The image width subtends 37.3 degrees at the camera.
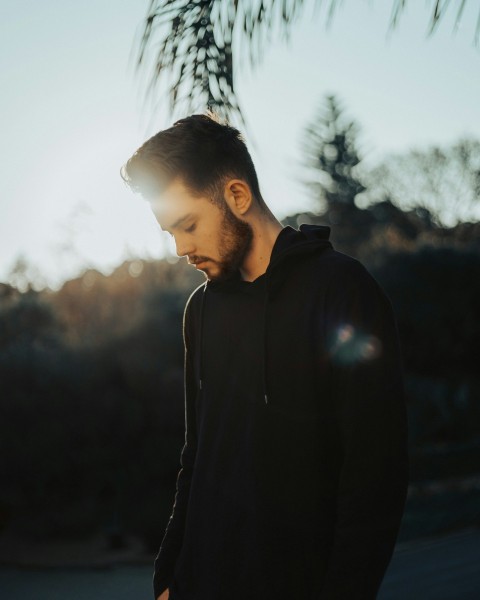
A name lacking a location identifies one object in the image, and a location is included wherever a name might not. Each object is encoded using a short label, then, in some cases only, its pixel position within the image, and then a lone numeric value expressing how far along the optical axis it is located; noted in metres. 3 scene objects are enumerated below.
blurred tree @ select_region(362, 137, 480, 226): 30.02
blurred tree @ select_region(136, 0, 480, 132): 1.81
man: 1.32
